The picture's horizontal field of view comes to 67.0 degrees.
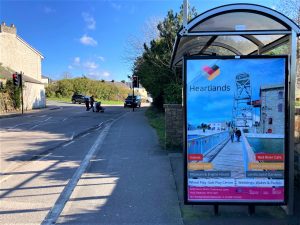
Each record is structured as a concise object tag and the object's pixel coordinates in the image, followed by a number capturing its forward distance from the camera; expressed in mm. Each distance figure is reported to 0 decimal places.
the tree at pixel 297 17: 9696
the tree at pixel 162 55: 13048
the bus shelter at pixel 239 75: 3070
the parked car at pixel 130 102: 31015
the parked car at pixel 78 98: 42504
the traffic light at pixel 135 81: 19710
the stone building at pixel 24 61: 28293
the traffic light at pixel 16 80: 22117
